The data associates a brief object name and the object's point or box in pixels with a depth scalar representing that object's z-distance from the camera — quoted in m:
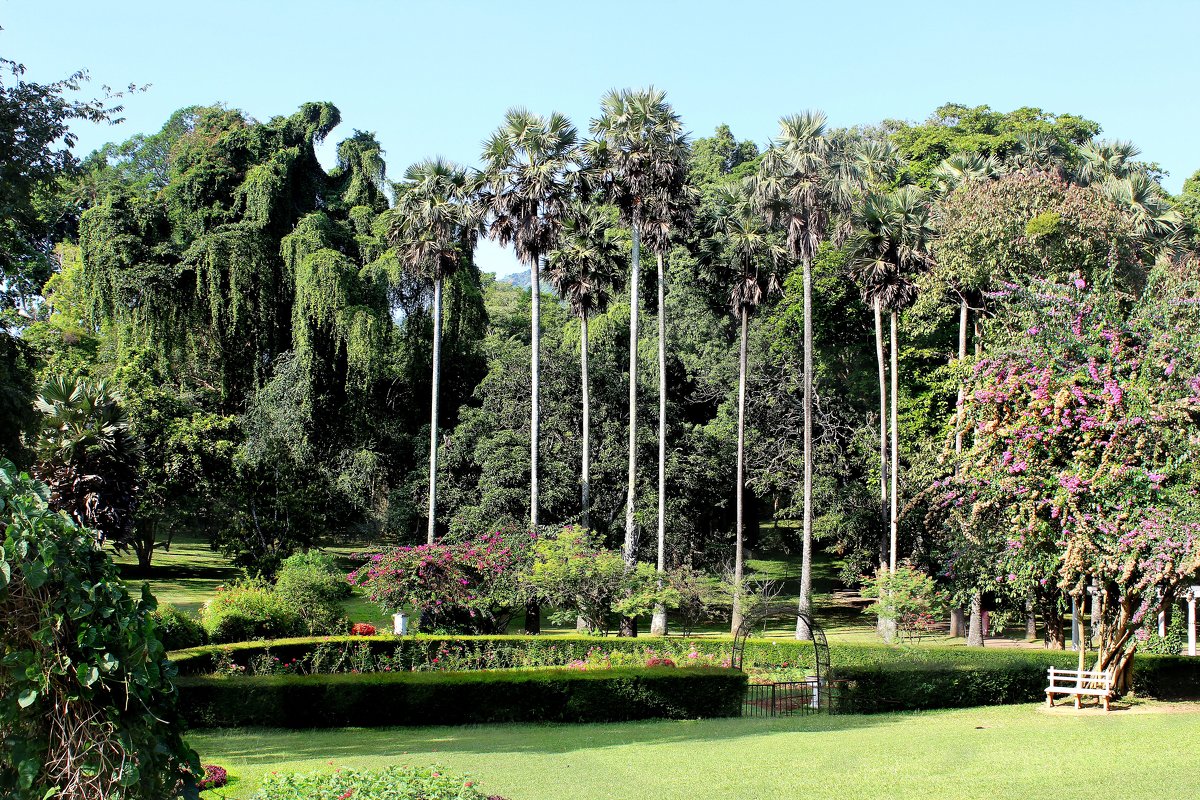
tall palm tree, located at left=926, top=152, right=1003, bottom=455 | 34.03
